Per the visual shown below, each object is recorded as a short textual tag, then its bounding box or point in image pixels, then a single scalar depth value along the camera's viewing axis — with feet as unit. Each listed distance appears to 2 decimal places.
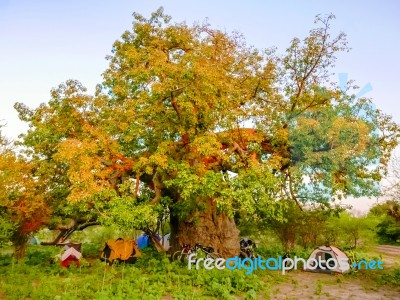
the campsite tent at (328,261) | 54.49
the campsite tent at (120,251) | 58.90
